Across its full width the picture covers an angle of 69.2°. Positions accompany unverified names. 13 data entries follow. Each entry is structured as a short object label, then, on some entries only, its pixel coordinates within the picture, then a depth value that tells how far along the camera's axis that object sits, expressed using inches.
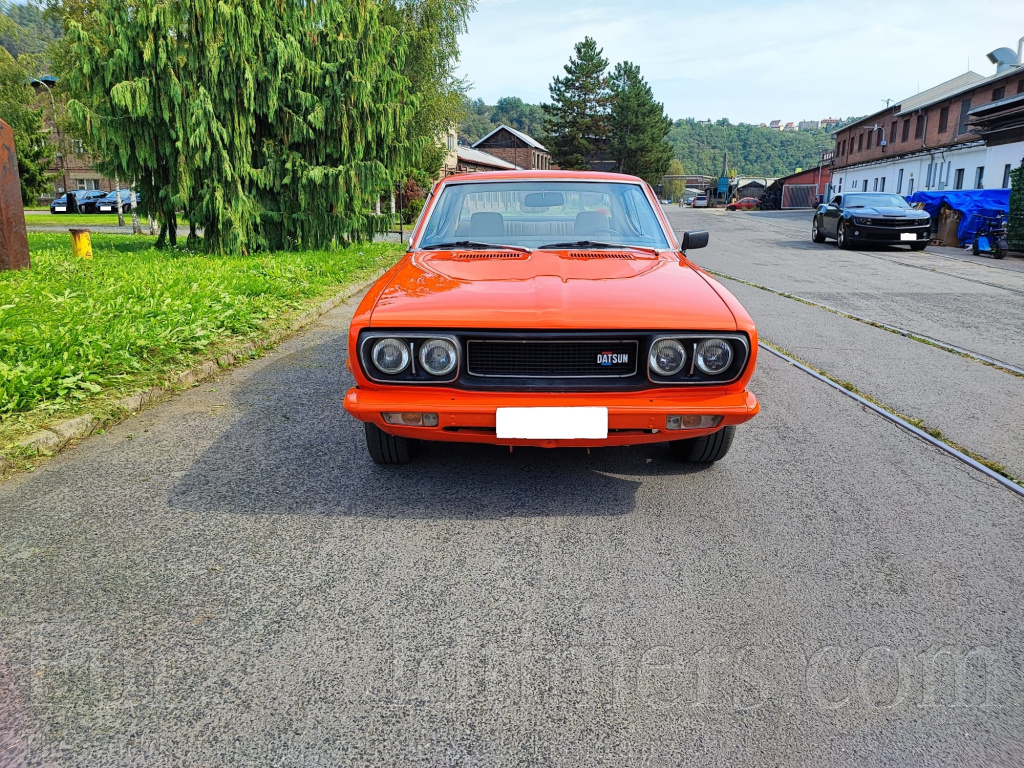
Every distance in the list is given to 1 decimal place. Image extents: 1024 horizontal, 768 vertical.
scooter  687.7
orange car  123.3
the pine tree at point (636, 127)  2955.2
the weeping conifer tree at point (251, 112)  494.3
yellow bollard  512.1
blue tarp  776.3
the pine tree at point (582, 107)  3011.8
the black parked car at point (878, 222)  706.2
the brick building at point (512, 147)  3339.1
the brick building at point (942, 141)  1226.5
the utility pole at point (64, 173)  2103.5
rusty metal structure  382.6
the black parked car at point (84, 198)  1348.8
